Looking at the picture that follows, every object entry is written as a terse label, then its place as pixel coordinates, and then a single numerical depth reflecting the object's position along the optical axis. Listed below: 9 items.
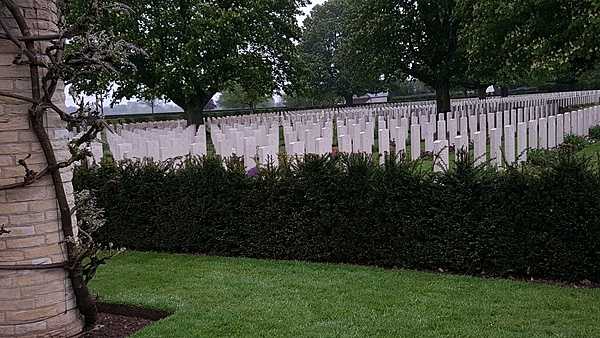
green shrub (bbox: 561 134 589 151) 14.34
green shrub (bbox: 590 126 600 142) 16.99
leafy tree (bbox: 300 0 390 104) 46.16
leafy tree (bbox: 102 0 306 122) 20.95
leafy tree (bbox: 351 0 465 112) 23.91
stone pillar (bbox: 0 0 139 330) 4.36
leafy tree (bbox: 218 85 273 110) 23.84
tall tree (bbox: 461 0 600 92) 13.41
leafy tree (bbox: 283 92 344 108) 47.84
